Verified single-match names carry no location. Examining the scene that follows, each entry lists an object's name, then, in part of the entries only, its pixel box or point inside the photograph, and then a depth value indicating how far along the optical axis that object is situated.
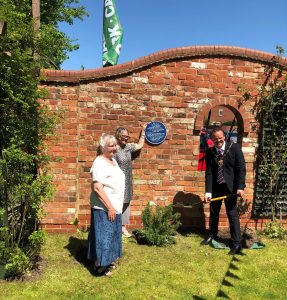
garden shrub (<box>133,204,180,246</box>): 5.45
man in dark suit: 5.23
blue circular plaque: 5.84
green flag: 7.00
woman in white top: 4.16
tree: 3.85
